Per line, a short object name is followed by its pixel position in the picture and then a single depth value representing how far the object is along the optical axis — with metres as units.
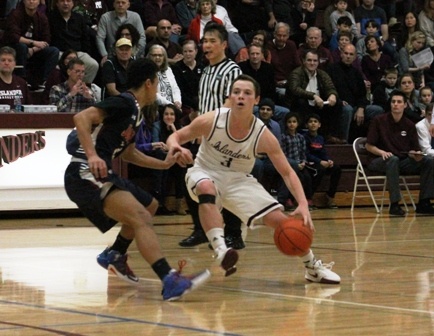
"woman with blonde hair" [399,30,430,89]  16.61
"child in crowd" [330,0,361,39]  16.97
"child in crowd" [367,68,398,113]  15.60
